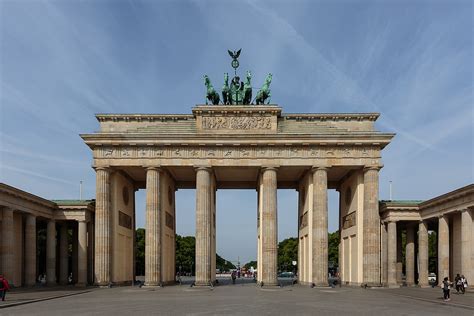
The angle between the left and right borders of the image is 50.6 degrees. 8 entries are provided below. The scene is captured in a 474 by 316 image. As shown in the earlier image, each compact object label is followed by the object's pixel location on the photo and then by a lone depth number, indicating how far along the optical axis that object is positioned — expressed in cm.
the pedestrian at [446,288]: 3194
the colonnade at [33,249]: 4444
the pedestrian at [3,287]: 3042
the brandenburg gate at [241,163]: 4956
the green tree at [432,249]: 8681
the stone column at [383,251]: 5138
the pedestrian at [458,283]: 3905
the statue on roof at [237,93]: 5308
